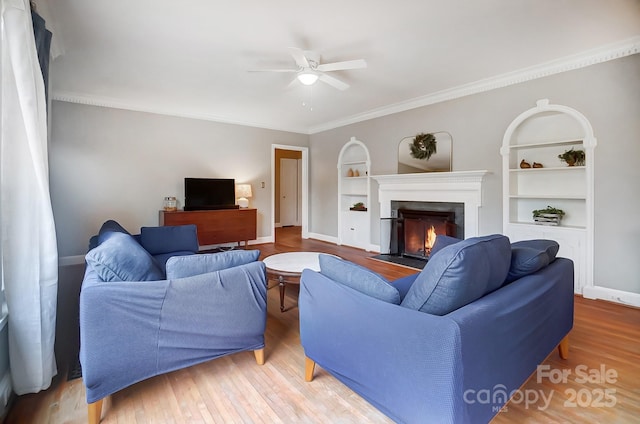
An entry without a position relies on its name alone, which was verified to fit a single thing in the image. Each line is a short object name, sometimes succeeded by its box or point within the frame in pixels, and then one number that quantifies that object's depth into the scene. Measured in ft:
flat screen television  18.40
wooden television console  17.30
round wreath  15.75
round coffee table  9.12
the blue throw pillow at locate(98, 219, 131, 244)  8.86
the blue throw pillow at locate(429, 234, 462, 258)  9.17
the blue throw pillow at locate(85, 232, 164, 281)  5.52
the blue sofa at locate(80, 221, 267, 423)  5.06
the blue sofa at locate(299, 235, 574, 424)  3.78
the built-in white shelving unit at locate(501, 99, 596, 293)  11.13
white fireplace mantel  14.11
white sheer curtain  5.24
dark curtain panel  6.81
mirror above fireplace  15.28
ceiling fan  9.60
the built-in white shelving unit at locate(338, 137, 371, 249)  19.72
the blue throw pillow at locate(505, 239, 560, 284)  5.62
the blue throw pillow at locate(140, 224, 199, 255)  12.26
